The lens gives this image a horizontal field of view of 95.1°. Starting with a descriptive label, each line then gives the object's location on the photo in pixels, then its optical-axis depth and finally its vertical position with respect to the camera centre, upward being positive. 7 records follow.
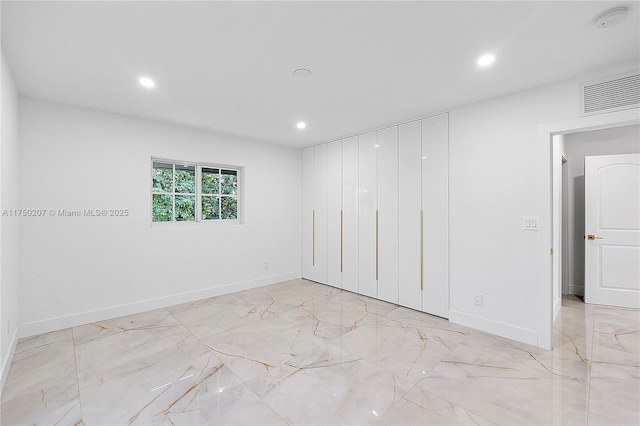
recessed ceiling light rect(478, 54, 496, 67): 2.25 +1.18
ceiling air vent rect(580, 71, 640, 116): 2.33 +0.97
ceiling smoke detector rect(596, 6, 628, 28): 1.71 +1.17
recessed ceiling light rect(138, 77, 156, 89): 2.62 +1.20
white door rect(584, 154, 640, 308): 3.77 -0.25
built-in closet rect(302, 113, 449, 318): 3.55 -0.03
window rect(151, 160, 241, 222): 4.06 +0.31
